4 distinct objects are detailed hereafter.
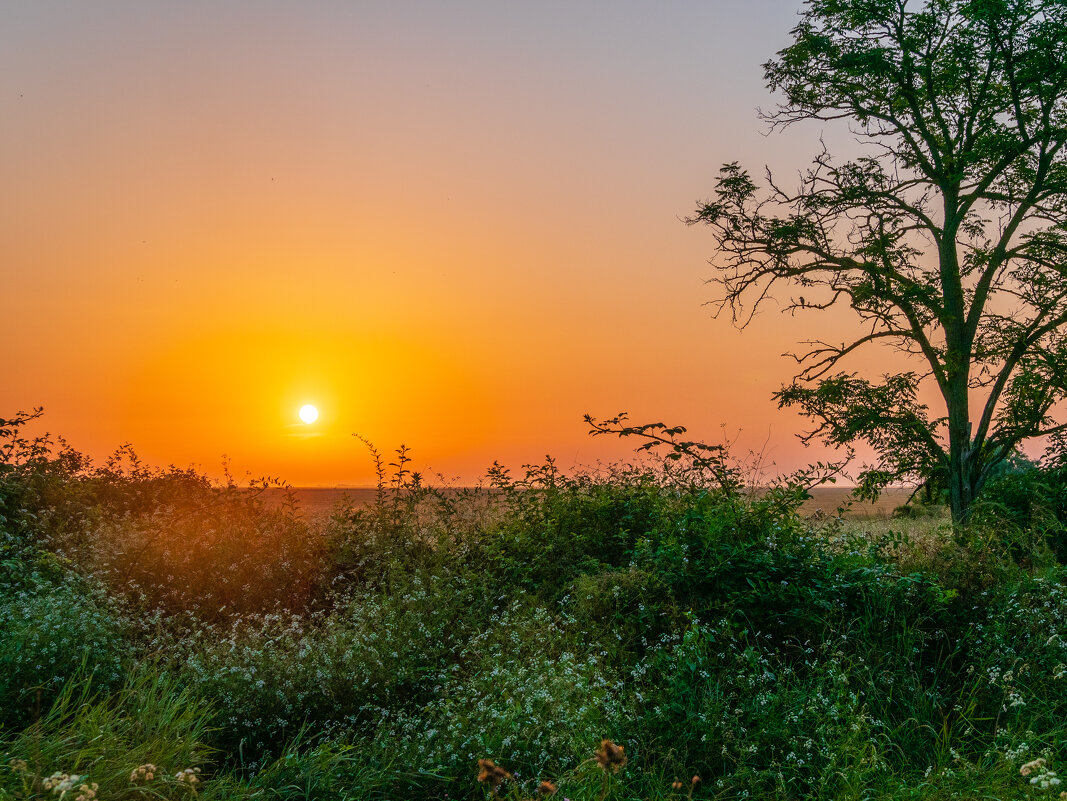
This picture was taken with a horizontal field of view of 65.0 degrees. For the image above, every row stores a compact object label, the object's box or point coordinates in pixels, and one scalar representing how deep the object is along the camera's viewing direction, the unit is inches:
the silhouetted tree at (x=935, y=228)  616.1
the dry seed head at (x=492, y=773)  117.2
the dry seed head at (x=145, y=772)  135.3
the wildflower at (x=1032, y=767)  132.3
